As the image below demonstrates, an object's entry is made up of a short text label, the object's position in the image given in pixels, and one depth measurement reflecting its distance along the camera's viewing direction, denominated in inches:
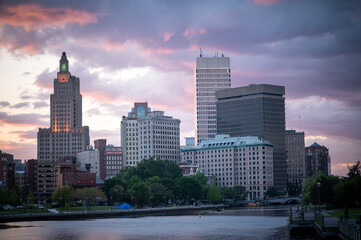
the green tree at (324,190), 6953.7
